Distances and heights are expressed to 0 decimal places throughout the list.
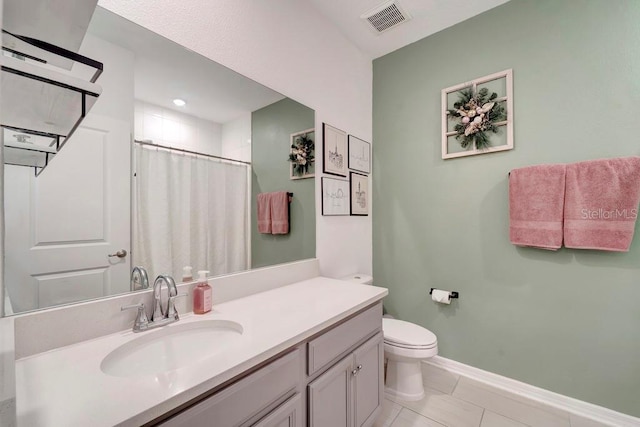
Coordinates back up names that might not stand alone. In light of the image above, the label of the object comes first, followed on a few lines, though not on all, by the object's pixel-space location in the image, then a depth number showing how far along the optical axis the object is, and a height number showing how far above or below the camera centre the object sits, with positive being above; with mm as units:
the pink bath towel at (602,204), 1474 +47
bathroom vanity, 614 -419
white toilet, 1701 -896
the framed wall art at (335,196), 2000 +151
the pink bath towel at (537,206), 1666 +46
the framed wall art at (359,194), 2311 +192
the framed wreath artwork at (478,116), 1917 +724
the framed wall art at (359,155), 2301 +540
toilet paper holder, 2117 -634
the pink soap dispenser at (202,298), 1149 -342
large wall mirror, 882 +152
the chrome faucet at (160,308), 1002 -352
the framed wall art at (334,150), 1993 +503
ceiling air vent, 1944 +1493
